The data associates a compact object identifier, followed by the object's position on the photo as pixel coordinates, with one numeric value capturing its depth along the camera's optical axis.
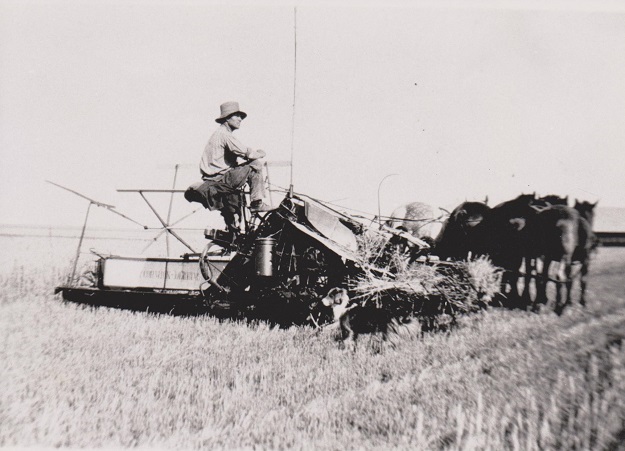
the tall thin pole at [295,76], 4.47
